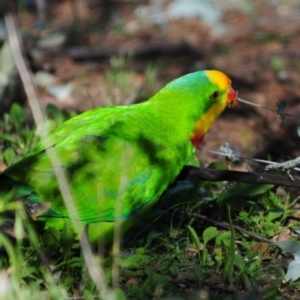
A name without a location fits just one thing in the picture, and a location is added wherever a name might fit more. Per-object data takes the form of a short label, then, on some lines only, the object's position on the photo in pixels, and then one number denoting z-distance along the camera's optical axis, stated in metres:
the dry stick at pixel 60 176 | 5.26
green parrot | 6.58
